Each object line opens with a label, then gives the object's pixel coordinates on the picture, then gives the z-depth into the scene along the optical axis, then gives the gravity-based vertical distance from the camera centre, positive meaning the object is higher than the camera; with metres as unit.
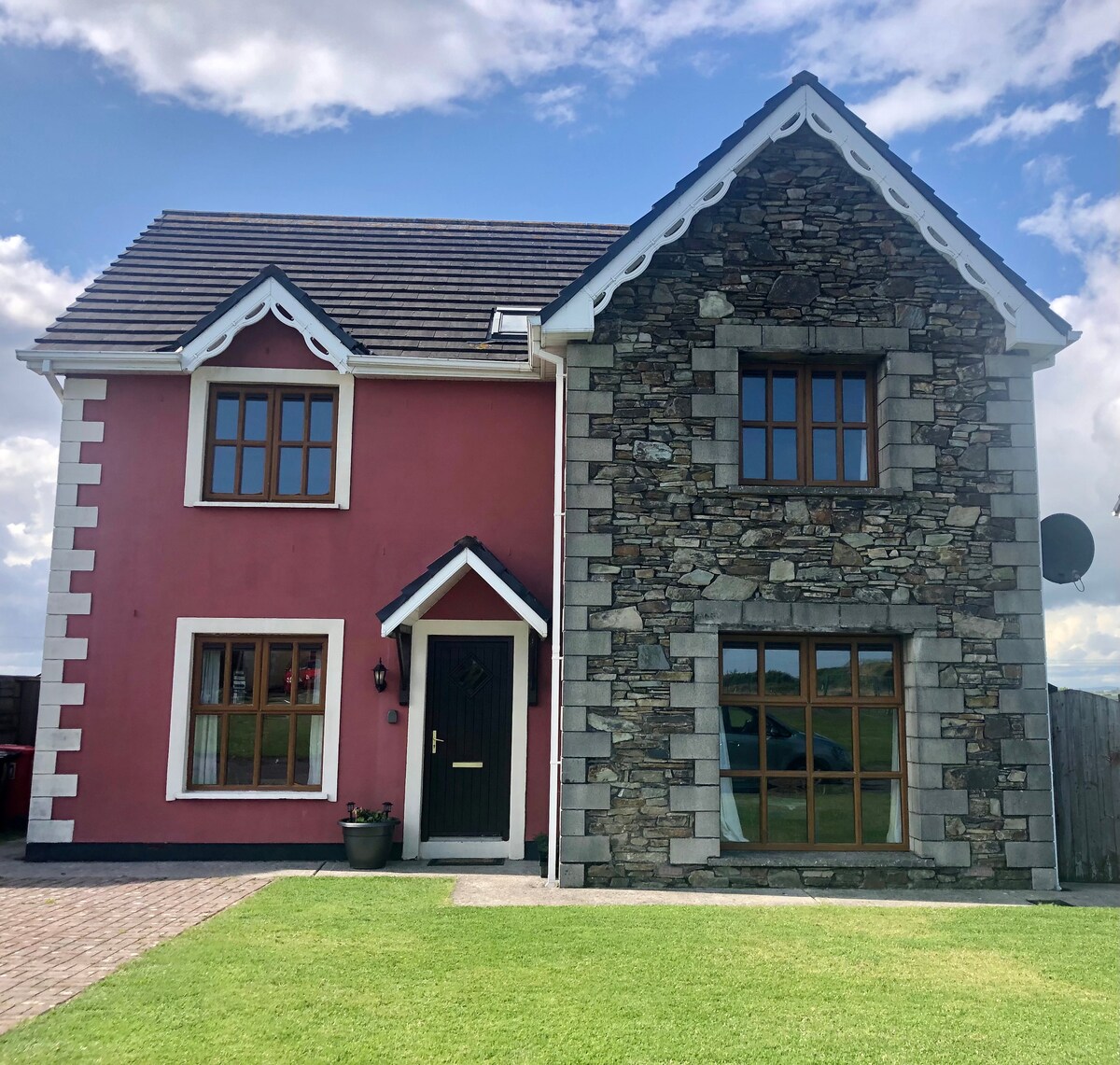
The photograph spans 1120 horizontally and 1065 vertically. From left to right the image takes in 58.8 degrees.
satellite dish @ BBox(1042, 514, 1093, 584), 10.98 +1.64
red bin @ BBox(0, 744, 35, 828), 12.98 -1.35
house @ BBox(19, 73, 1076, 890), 9.95 +1.39
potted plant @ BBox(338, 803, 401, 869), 10.65 -1.64
